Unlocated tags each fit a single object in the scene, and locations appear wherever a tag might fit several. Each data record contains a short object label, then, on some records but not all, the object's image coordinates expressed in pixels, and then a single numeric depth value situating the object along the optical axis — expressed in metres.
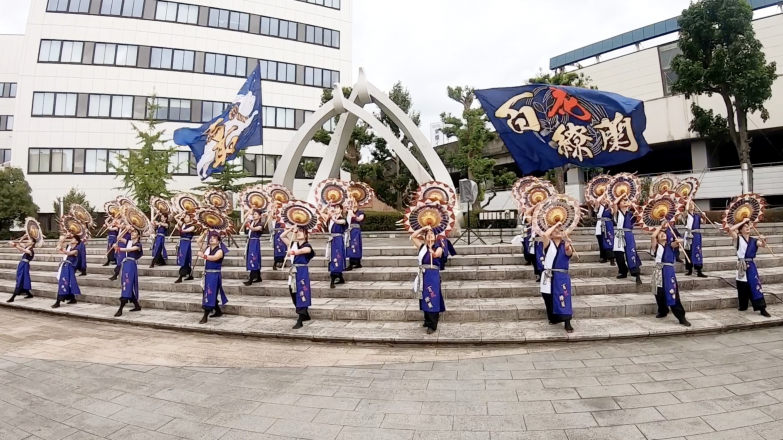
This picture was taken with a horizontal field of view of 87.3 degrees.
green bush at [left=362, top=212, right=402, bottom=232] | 21.16
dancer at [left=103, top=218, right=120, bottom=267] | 12.47
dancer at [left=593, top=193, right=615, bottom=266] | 9.94
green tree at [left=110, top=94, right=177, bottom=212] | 21.83
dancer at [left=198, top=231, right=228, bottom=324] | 8.02
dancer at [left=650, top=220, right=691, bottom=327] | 6.93
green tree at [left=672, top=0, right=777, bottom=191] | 16.16
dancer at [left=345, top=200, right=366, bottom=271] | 10.45
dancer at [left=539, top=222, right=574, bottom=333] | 6.71
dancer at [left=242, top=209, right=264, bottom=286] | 9.95
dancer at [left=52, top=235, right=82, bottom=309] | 10.02
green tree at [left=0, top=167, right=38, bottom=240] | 23.55
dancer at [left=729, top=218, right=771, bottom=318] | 7.22
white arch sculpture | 15.92
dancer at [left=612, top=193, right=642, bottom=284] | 8.95
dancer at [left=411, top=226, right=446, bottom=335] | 6.87
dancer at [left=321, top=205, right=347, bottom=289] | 9.41
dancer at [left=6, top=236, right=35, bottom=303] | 10.82
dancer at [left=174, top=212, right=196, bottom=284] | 11.06
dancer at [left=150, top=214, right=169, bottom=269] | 12.75
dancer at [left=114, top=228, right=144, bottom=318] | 8.88
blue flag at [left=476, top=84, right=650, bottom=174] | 9.97
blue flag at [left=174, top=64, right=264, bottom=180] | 14.60
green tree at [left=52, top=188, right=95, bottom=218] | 24.91
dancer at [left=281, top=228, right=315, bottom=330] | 7.43
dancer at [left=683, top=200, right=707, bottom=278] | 9.54
